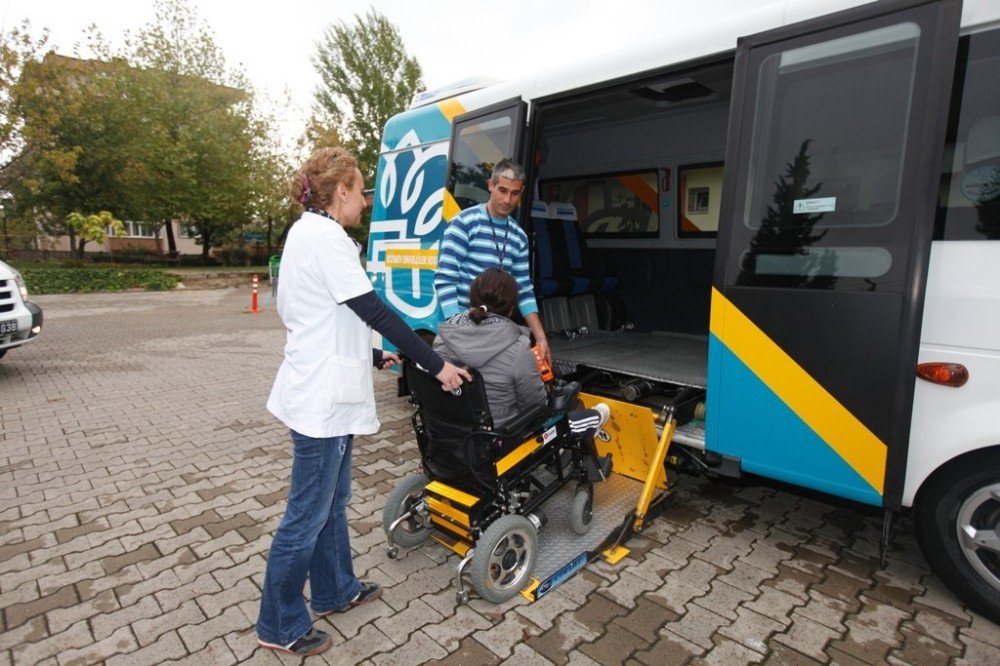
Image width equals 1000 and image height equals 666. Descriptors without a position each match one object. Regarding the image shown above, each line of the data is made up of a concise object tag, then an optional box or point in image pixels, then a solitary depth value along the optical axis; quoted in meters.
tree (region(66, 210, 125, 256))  22.44
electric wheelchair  2.72
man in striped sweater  3.76
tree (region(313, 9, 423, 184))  29.66
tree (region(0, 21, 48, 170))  18.77
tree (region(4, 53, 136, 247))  19.45
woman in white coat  2.24
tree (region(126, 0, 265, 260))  25.61
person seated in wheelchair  2.81
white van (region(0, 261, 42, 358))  6.92
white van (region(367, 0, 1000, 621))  2.44
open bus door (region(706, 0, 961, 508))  2.52
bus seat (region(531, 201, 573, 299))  5.75
